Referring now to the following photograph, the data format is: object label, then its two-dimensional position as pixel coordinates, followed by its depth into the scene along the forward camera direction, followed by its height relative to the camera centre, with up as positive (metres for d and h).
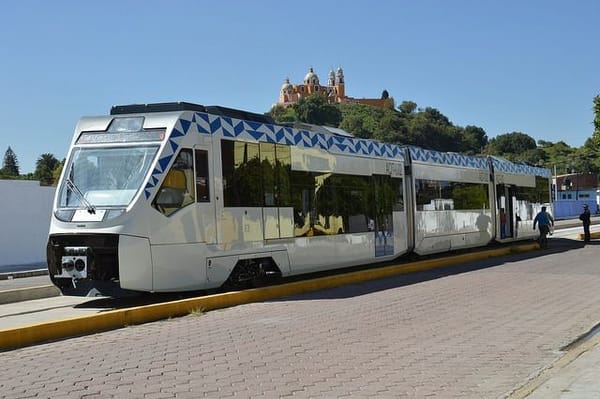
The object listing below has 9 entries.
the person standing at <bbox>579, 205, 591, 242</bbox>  27.89 -0.35
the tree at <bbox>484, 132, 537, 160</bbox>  167.02 +18.73
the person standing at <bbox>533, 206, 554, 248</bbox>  25.44 -0.41
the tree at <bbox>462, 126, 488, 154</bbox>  144.75 +19.34
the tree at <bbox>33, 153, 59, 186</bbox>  116.60 +12.91
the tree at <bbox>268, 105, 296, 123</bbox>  173.46 +31.34
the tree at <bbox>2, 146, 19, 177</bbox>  149.50 +17.59
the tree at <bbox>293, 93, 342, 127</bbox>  164.88 +28.49
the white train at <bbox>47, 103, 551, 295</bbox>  10.99 +0.47
